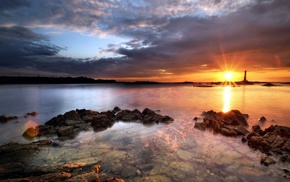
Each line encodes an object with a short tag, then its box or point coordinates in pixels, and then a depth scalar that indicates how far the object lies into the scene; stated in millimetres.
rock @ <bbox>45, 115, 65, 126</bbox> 13397
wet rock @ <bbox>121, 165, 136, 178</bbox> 6342
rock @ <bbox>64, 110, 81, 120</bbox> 13873
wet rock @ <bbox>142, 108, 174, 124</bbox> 15160
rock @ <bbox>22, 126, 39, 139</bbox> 10938
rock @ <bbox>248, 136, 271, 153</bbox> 8616
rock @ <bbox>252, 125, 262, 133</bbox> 11585
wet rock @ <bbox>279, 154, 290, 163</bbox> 7423
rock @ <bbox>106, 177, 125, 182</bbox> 5447
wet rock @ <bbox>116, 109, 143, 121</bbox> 15977
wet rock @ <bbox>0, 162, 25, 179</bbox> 5908
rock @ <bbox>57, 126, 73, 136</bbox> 11014
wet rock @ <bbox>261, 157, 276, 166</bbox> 7262
